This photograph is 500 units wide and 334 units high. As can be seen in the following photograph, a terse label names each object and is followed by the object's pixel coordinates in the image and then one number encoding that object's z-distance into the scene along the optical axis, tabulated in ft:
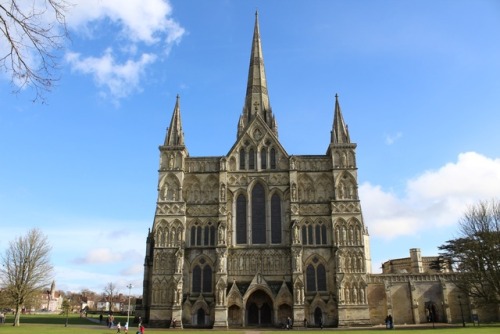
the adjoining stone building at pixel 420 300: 151.23
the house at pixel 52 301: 444.76
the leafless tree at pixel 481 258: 123.24
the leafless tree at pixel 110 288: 344.12
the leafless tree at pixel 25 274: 147.13
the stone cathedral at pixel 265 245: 142.51
